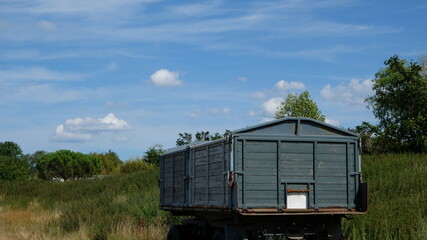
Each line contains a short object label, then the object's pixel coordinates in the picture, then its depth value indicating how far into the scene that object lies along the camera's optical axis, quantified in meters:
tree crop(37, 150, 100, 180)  81.44
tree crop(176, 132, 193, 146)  55.06
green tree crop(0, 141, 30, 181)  63.31
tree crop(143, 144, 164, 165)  62.69
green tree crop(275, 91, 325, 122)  46.25
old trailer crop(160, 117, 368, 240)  11.95
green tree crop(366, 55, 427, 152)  35.50
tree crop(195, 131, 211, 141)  52.89
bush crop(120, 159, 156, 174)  53.23
